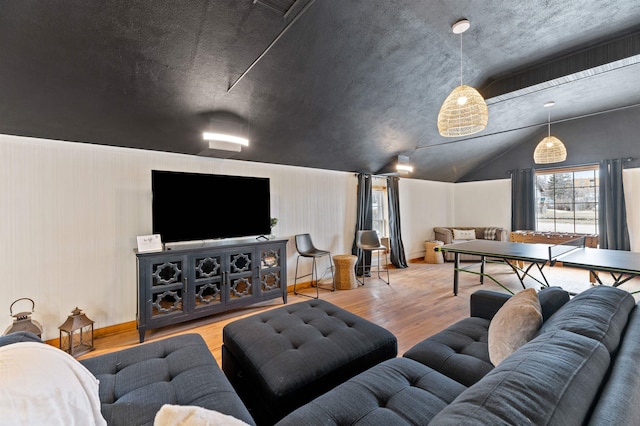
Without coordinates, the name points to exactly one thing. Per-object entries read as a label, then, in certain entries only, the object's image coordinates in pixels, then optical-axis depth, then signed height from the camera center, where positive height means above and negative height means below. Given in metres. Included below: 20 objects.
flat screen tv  2.93 +0.14
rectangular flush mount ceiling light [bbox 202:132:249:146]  2.75 +0.85
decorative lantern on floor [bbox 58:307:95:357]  2.41 -1.15
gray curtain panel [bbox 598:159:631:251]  4.96 +0.05
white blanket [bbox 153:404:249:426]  0.55 -0.43
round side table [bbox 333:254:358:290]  4.37 -0.94
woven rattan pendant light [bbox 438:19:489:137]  2.09 +0.82
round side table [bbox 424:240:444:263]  6.16 -0.94
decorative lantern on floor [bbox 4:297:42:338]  2.19 -0.88
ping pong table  2.34 -0.47
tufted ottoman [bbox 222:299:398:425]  1.36 -0.82
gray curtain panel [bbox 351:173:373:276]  5.02 -0.02
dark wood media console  2.72 -0.73
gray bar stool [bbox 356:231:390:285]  4.93 -0.49
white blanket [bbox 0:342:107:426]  0.69 -0.50
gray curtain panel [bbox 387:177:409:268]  5.72 -0.27
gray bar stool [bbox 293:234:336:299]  4.11 -0.58
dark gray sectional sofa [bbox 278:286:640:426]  0.63 -0.47
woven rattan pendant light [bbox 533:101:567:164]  3.89 +0.91
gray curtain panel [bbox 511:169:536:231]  6.13 +0.31
